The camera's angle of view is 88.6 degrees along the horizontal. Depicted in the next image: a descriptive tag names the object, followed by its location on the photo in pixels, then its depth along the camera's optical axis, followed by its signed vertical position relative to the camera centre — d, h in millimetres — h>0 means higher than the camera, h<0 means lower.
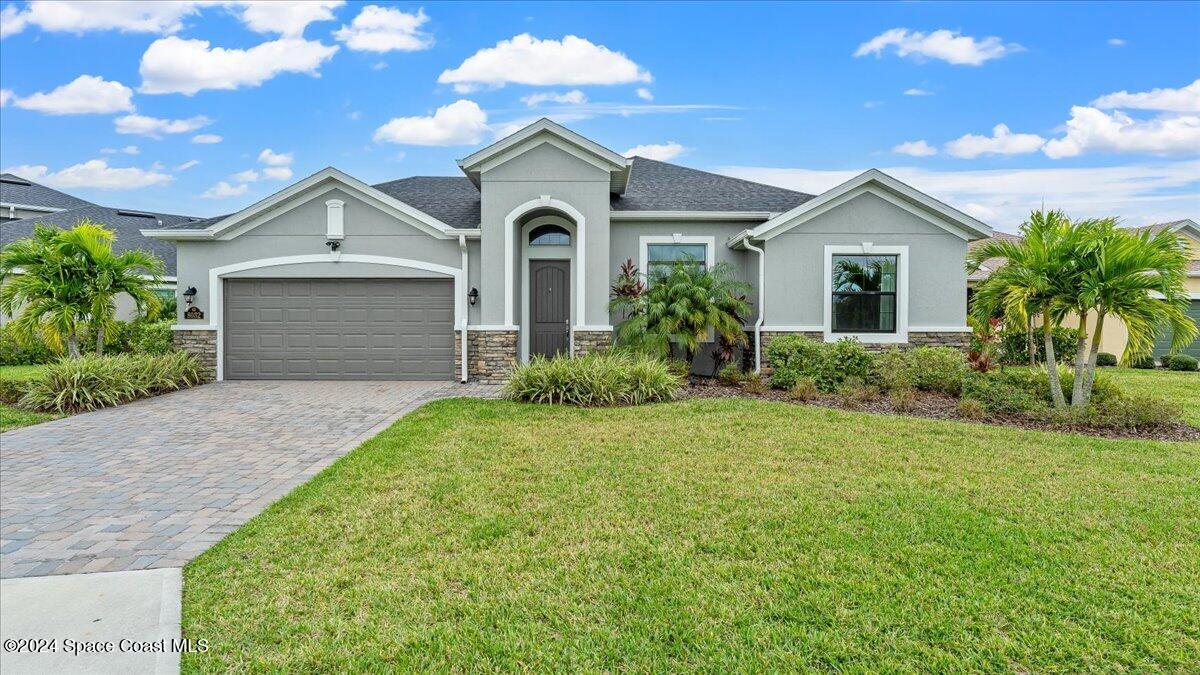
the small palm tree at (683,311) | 11547 +196
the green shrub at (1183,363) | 16562 -1052
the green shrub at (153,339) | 13477 -482
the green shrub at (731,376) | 11647 -1048
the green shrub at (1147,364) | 17203 -1127
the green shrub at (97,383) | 9695 -1101
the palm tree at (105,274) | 11133 +816
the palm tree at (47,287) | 10812 +532
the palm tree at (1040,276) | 8297 +653
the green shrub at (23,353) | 16250 -963
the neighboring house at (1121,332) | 18375 -252
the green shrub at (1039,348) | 16295 -660
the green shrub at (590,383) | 9836 -1016
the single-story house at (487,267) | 12555 +1112
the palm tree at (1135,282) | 7918 +543
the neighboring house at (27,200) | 26250 +5280
